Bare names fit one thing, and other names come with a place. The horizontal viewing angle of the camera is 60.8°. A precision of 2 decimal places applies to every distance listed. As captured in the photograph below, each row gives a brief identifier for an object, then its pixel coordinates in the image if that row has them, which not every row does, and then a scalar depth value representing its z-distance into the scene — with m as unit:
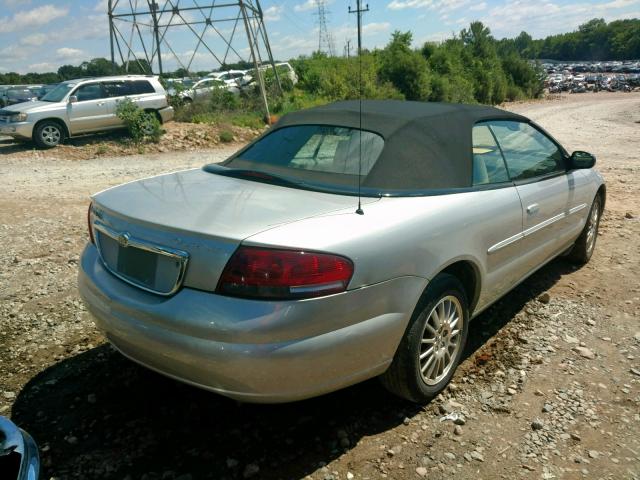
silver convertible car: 2.28
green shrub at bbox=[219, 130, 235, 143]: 16.55
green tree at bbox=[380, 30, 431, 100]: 28.28
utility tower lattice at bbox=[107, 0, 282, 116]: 18.33
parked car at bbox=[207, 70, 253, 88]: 21.66
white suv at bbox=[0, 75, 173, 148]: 14.12
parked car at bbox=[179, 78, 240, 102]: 18.75
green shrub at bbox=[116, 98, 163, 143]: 15.06
